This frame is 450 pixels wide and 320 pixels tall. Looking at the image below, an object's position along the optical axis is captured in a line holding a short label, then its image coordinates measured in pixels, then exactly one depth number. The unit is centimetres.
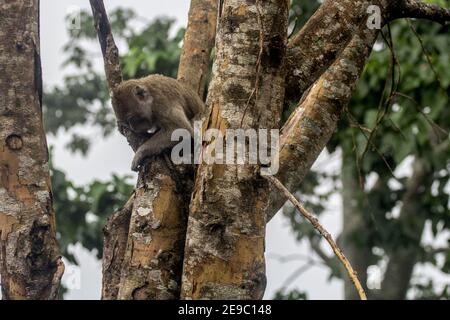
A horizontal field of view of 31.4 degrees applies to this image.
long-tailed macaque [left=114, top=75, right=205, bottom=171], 587
